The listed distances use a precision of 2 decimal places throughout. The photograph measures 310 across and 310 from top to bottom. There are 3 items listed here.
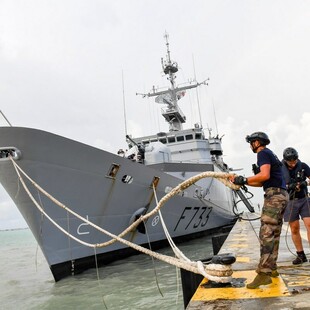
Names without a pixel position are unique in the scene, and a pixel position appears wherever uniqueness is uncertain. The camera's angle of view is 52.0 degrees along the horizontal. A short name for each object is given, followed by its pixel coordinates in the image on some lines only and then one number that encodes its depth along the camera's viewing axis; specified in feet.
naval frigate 24.04
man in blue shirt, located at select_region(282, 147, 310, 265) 14.44
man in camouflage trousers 10.88
